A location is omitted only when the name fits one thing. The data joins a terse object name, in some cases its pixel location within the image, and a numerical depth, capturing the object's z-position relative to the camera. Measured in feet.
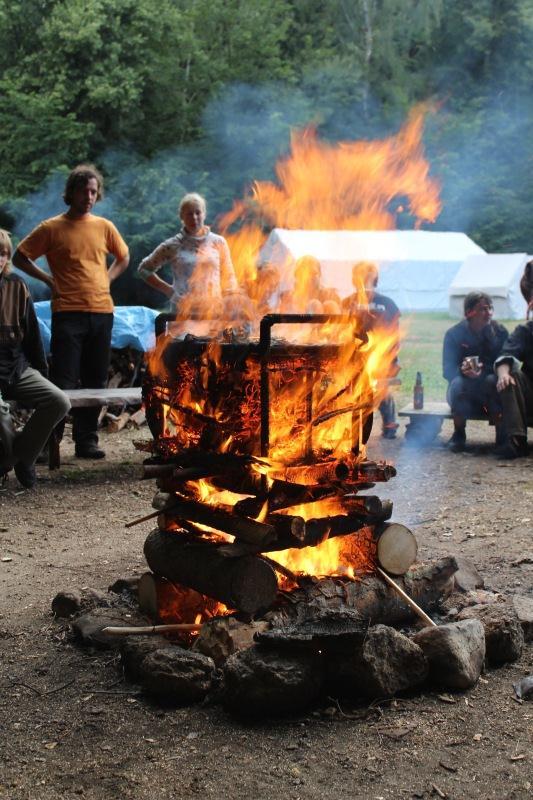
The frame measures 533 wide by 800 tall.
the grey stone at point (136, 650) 11.62
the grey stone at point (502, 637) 12.09
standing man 23.85
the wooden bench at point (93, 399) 23.53
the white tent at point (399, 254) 81.97
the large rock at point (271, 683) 10.57
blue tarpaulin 31.63
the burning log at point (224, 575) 11.81
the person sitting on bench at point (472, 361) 27.40
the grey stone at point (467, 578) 14.32
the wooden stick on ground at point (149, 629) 12.14
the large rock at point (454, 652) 11.23
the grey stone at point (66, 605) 13.80
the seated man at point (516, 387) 26.32
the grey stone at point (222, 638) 11.65
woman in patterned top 23.39
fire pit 12.14
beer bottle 29.07
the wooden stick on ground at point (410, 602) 12.63
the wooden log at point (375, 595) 12.21
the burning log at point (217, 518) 11.96
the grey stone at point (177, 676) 10.96
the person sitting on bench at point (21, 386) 20.75
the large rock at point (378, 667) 10.87
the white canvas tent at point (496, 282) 79.66
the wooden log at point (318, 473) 12.55
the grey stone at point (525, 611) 12.95
